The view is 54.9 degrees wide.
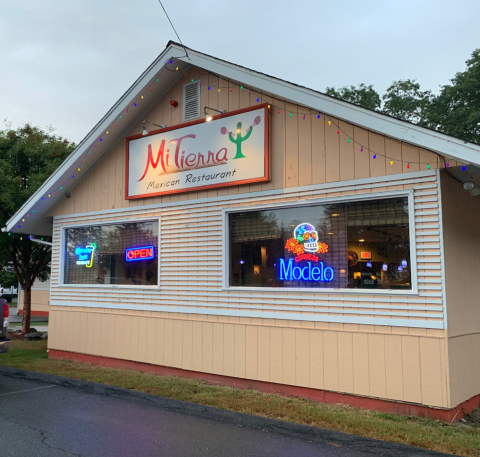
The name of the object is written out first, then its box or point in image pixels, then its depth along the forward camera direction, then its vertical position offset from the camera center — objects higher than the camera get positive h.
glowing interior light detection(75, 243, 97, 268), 10.16 +0.33
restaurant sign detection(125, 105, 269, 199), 7.76 +2.08
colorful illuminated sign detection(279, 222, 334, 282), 6.93 +0.17
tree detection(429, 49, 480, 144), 26.06 +9.81
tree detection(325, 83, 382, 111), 32.19 +12.24
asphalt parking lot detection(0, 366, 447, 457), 4.74 -1.88
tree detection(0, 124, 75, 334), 13.69 +3.00
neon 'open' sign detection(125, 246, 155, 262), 9.13 +0.32
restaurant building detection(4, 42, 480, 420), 6.09 +0.41
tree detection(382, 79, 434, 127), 29.92 +10.96
